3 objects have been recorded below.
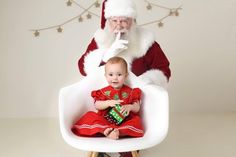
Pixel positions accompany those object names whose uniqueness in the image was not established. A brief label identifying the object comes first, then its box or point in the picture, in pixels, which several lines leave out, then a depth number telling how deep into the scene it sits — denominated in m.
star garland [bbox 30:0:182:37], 2.77
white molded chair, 1.67
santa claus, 2.00
